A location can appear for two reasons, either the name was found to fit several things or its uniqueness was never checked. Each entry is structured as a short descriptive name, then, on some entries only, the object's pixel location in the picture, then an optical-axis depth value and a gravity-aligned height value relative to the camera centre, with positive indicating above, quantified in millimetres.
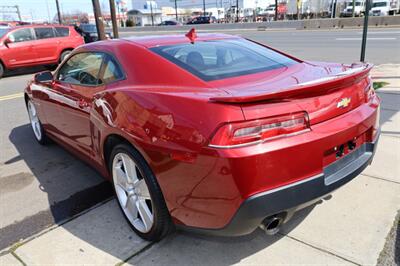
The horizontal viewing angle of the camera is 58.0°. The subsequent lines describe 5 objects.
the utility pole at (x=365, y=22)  5988 -341
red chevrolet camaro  2025 -727
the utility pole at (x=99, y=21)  14009 -181
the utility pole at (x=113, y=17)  14547 -54
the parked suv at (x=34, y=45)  12562 -866
